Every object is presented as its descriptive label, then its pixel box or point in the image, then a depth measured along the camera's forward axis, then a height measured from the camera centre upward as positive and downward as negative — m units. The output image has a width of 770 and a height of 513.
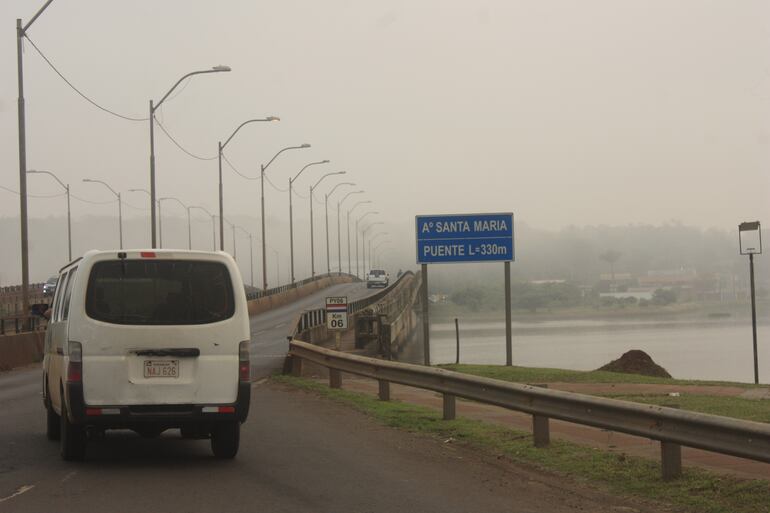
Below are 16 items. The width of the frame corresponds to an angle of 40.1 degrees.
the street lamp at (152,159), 36.27 +4.88
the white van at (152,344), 10.52 -0.54
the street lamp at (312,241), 90.81 +4.08
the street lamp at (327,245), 110.38 +4.38
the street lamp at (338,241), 118.69 +5.24
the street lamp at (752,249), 34.72 +0.87
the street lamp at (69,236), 74.88 +4.12
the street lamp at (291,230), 72.66 +4.43
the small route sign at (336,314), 26.73 -0.71
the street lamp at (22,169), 28.23 +3.57
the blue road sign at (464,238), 26.23 +1.11
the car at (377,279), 105.19 +0.60
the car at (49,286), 58.15 +0.39
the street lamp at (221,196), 43.74 +4.69
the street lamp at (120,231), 74.61 +4.43
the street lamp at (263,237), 60.59 +3.40
